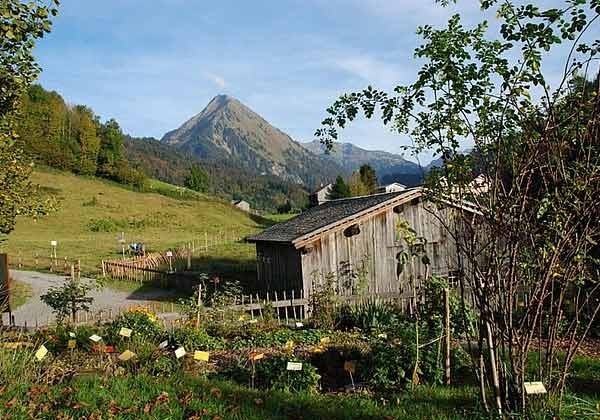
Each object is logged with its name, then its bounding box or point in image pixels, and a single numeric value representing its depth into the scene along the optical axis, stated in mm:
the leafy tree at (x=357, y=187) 60531
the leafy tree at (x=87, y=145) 73606
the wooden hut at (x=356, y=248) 17406
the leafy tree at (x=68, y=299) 12141
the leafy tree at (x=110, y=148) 75938
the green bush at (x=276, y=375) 6539
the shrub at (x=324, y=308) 11578
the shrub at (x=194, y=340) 9031
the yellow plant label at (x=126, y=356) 6816
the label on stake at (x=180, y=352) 6884
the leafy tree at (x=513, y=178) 4238
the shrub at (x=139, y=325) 9109
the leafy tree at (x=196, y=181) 108950
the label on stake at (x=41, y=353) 6398
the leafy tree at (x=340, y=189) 61062
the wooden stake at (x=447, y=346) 6719
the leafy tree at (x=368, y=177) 62781
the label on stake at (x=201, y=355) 6613
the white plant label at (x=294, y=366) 6133
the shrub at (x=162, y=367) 6973
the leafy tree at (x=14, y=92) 5035
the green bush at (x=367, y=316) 11183
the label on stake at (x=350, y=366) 6492
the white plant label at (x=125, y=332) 7605
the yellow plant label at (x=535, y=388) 4426
